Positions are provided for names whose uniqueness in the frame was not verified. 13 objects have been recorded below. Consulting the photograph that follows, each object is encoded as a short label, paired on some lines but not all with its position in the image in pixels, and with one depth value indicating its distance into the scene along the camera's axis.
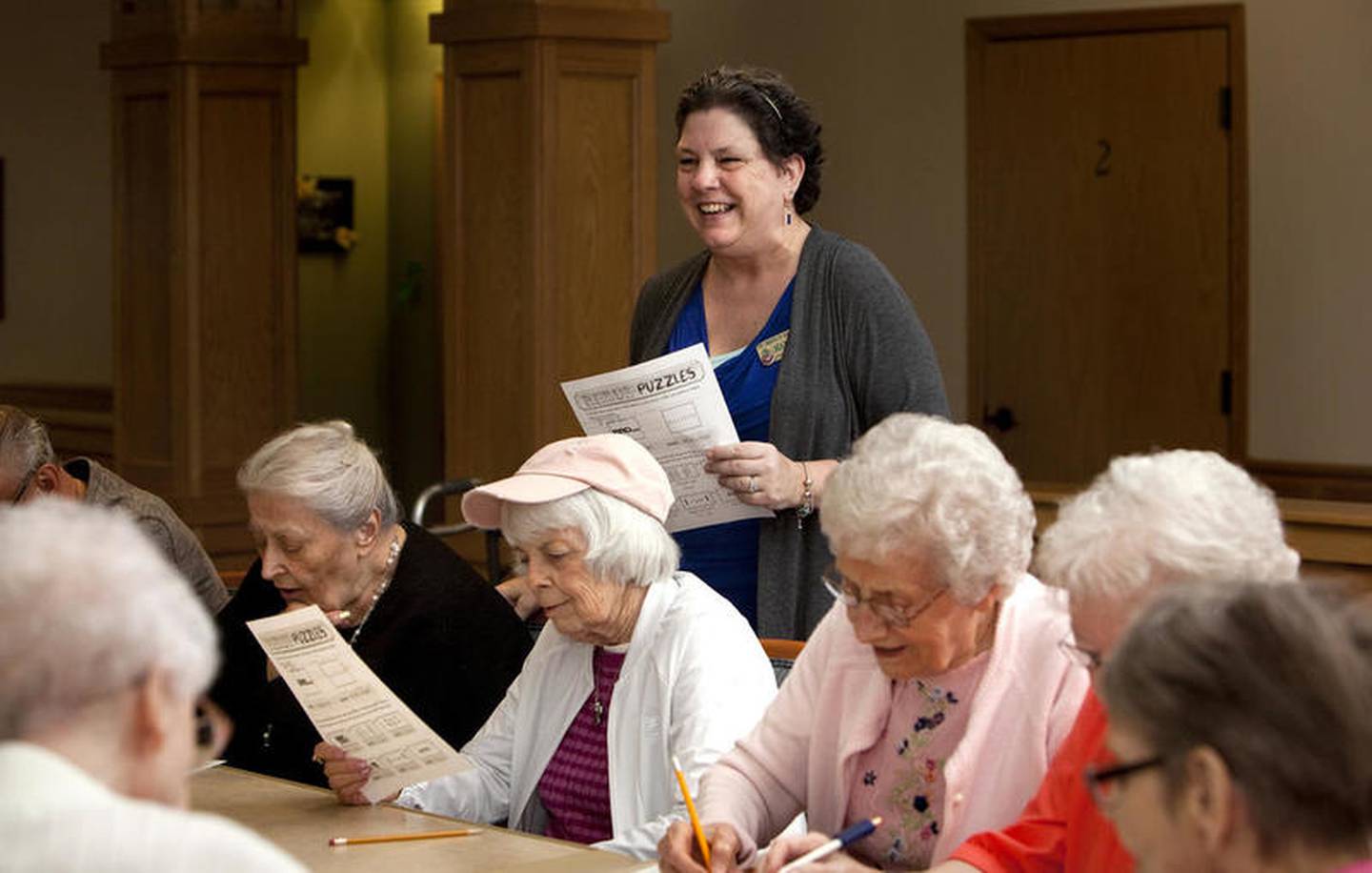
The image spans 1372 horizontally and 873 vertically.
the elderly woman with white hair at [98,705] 1.52
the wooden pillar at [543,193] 6.30
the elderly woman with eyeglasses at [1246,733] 1.54
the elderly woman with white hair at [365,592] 3.58
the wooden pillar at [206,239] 7.81
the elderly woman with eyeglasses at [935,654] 2.51
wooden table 2.73
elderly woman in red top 2.13
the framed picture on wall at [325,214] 10.44
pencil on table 2.88
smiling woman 3.61
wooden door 7.48
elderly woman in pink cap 3.08
